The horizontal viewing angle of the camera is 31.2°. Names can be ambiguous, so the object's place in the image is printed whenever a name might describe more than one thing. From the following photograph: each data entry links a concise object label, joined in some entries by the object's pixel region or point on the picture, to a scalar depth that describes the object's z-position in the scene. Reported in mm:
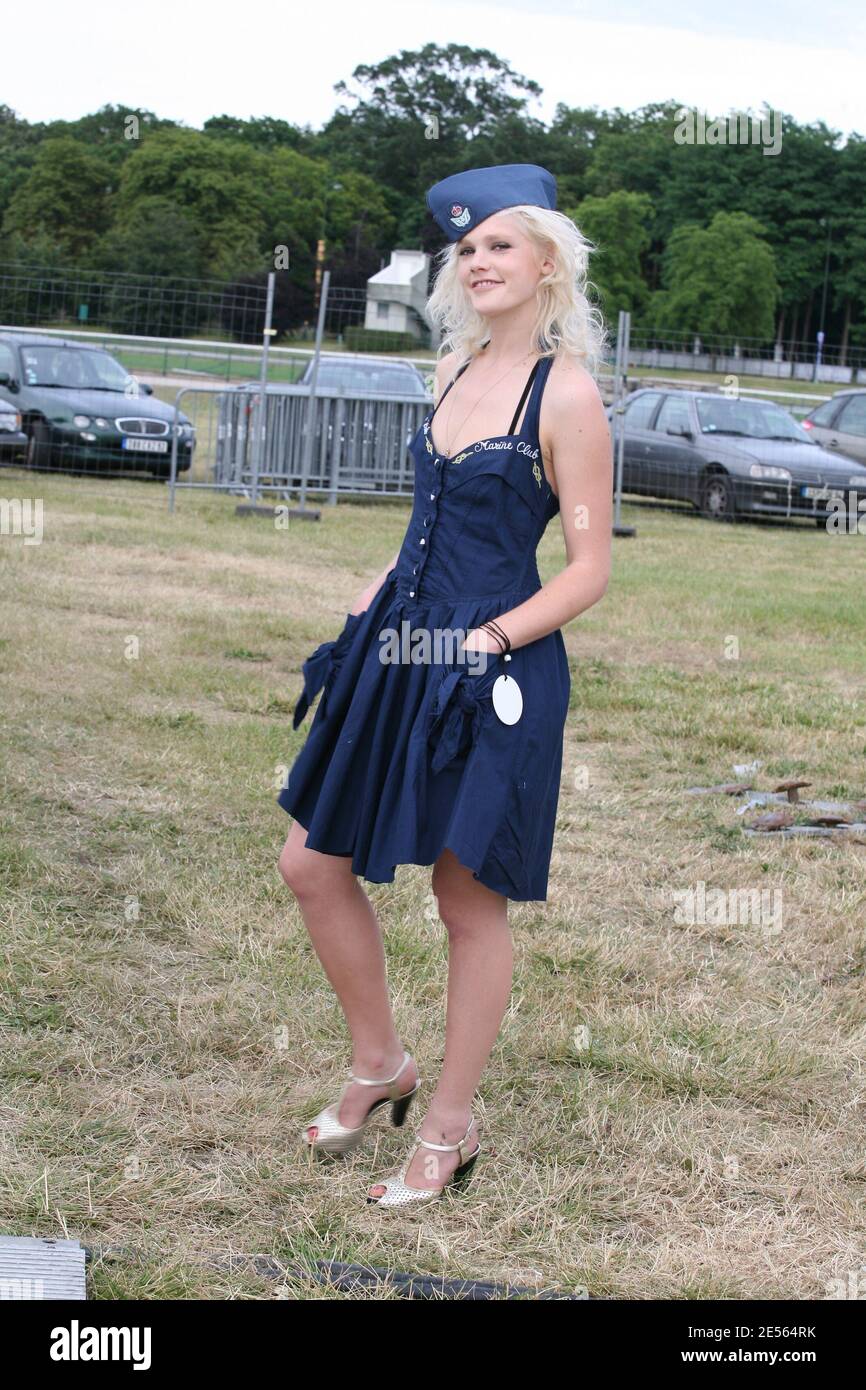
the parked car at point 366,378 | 16812
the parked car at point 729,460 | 16297
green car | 15727
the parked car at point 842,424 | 17375
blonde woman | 2809
